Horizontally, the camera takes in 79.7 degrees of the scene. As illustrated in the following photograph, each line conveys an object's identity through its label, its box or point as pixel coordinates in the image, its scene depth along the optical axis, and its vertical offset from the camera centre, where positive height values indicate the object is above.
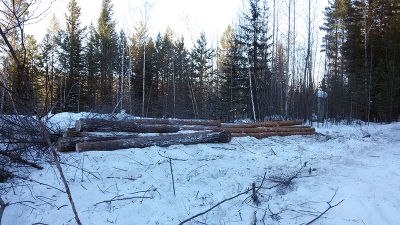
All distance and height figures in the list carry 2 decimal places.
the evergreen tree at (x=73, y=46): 24.41 +6.83
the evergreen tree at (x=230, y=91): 21.44 +1.94
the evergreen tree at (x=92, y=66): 26.53 +5.09
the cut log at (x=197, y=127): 8.05 -0.54
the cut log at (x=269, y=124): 9.53 -0.52
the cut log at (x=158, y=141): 5.36 -0.76
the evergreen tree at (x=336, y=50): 19.69 +6.75
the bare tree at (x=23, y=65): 1.72 +0.35
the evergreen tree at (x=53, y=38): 24.11 +7.67
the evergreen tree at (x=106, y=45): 26.17 +7.25
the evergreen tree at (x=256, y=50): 17.72 +4.80
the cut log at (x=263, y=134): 8.77 -0.87
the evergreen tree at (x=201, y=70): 27.74 +5.06
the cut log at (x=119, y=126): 6.05 -0.42
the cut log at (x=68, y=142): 5.30 -0.69
